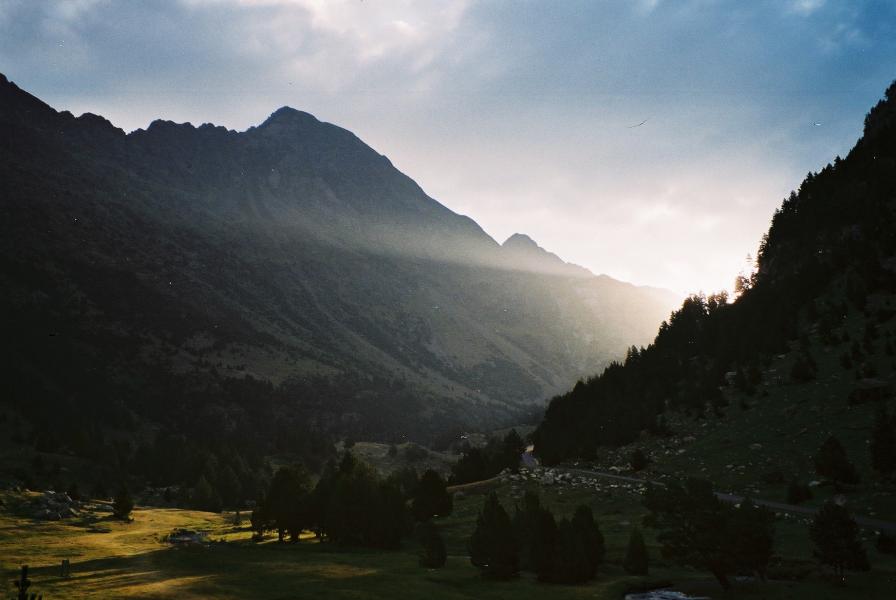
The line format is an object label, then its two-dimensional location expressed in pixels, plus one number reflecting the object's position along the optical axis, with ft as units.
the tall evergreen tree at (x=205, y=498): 504.84
